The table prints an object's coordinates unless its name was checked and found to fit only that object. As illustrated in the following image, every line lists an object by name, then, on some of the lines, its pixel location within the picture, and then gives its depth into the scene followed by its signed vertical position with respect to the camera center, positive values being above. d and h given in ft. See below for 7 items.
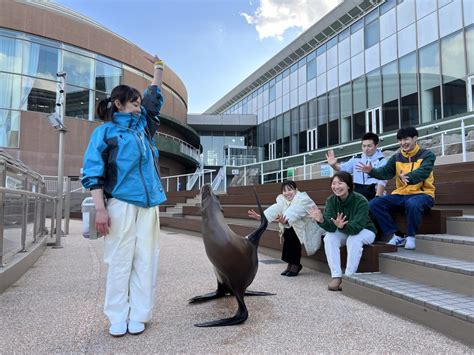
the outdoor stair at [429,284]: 8.98 -2.44
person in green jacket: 13.33 -0.72
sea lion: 10.21 -1.36
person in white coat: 15.33 -0.86
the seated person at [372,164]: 16.81 +1.70
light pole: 26.30 +2.98
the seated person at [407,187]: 13.69 +0.73
